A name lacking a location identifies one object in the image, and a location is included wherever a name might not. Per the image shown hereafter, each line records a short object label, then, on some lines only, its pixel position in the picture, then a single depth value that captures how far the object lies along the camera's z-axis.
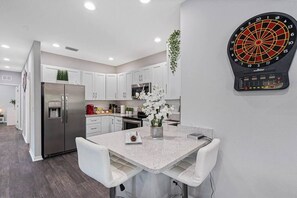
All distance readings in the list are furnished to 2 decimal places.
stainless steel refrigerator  3.32
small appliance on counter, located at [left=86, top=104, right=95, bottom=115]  4.62
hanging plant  2.19
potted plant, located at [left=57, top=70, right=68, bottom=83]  3.92
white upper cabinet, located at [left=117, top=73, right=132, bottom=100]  4.54
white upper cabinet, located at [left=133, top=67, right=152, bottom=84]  3.87
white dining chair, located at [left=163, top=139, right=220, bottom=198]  1.09
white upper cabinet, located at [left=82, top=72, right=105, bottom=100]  4.54
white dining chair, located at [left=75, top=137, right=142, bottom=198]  1.06
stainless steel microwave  3.86
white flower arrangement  1.66
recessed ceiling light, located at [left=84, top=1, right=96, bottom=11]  1.96
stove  3.58
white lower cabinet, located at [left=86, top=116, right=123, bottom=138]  4.20
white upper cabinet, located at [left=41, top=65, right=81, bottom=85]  3.74
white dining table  1.05
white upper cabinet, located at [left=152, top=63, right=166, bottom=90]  3.50
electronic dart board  1.17
